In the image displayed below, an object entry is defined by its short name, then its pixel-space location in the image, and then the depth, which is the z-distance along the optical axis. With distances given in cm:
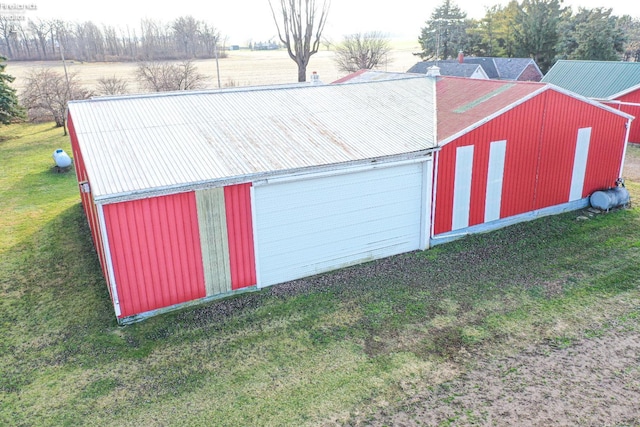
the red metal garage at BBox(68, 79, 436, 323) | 961
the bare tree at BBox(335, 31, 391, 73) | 5009
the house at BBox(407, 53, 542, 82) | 3947
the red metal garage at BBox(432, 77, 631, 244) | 1295
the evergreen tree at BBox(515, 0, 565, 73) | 4572
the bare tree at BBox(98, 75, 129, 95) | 3291
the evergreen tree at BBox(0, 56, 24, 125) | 2578
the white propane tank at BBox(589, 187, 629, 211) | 1502
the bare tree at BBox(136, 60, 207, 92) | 3350
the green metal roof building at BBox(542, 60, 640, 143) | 2402
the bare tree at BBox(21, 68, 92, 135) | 2962
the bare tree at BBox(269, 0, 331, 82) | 3981
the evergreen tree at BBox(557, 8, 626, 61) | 3769
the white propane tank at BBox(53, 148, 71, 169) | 2033
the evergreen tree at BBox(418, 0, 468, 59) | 5481
